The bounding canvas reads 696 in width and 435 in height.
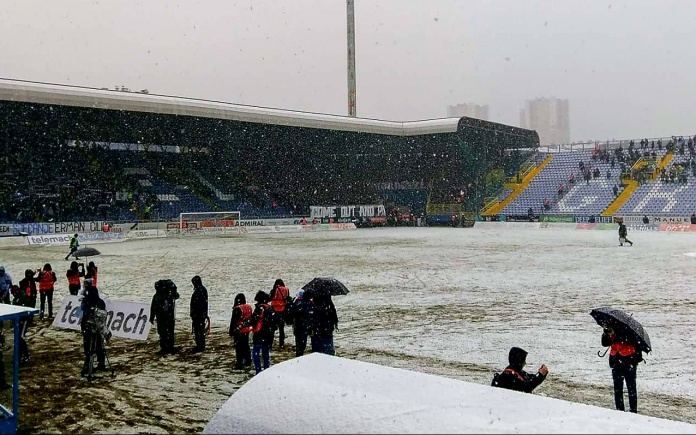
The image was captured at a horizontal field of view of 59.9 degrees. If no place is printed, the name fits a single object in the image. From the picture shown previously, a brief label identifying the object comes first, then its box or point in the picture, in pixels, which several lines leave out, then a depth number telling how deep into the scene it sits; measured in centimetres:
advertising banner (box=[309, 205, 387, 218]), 5539
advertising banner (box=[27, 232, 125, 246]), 3684
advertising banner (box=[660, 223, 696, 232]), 4253
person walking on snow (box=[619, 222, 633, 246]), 3030
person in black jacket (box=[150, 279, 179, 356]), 1042
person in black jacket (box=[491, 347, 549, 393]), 554
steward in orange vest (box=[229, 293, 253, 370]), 931
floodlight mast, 7362
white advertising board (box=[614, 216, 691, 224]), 4434
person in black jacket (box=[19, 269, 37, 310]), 1237
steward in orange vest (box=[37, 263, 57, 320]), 1390
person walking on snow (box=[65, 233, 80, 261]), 2636
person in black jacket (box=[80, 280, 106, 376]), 898
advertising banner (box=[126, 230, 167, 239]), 4194
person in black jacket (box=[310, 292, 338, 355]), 902
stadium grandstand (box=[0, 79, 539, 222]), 4197
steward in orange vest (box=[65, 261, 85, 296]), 1363
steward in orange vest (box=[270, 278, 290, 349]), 1057
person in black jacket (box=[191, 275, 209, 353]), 1034
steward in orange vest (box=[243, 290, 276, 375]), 895
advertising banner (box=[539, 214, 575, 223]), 4997
